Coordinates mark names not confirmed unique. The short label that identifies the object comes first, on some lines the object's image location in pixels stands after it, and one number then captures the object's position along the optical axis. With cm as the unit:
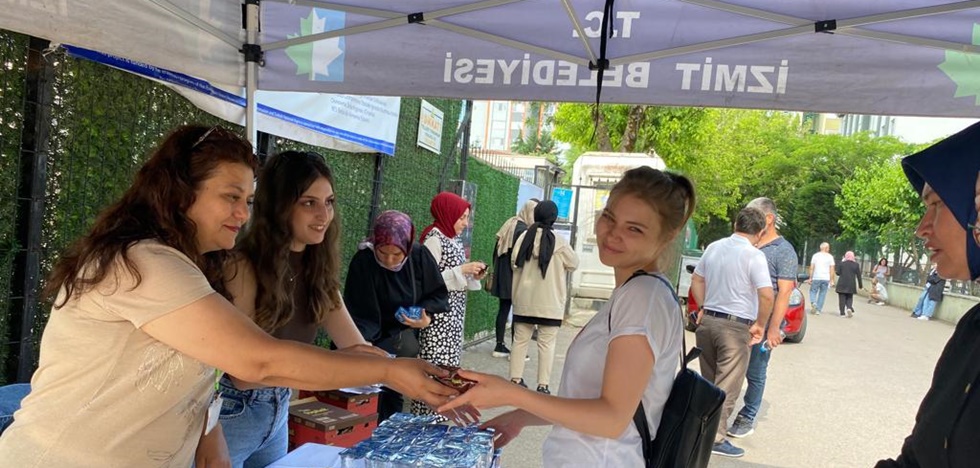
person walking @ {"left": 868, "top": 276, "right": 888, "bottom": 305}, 2314
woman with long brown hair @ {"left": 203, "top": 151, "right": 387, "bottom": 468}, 203
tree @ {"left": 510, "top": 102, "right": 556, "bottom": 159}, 6915
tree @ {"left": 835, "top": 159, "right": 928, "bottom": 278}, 2253
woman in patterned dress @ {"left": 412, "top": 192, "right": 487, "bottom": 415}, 480
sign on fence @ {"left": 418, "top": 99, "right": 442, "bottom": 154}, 688
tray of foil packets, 143
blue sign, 1184
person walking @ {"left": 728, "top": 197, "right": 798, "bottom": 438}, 515
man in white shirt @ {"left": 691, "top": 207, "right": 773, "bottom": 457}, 489
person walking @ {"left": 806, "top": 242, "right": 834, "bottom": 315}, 1483
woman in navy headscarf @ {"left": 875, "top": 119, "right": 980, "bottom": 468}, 126
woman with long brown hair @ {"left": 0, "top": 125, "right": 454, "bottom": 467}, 125
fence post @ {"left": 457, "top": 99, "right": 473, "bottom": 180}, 791
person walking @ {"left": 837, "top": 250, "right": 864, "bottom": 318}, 1583
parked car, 813
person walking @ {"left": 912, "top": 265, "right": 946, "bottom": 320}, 1728
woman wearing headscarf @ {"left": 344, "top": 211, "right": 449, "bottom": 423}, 385
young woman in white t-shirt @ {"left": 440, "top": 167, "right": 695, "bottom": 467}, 152
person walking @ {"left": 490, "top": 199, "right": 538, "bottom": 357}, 673
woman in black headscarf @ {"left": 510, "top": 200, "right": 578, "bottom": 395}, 630
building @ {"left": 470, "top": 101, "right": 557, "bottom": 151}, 10894
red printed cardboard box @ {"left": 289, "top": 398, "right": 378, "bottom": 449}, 277
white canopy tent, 243
